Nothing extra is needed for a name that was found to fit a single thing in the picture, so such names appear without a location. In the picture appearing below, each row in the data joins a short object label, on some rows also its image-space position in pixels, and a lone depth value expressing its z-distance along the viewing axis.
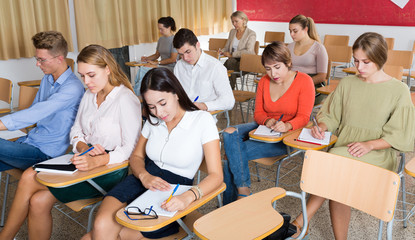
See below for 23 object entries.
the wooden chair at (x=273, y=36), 7.43
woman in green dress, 2.09
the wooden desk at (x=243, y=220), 1.35
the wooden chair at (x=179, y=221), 1.33
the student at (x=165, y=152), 1.63
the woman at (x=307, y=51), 3.79
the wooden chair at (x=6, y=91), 3.18
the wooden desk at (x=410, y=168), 1.69
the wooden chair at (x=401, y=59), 4.58
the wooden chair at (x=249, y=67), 4.23
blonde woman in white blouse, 1.96
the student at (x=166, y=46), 5.12
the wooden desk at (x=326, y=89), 3.17
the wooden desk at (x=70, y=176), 1.67
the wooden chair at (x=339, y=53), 5.24
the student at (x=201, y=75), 2.97
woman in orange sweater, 2.34
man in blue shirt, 2.27
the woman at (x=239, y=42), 5.53
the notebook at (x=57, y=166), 1.77
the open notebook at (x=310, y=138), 2.13
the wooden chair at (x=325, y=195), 1.38
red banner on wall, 6.50
